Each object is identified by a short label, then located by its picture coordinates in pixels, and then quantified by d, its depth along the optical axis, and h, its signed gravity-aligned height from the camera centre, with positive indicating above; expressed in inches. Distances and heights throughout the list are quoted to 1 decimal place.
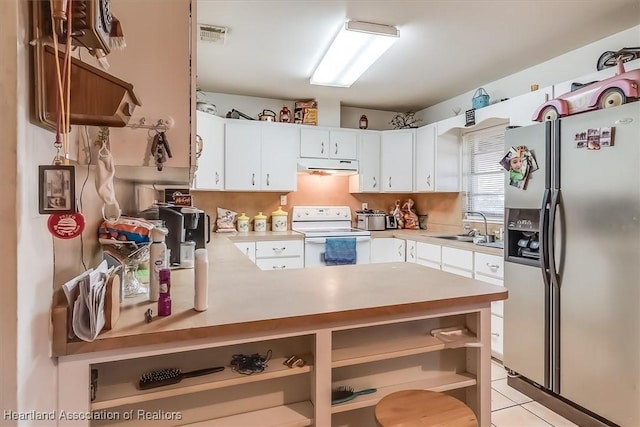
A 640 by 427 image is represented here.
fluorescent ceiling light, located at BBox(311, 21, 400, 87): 94.3 +47.7
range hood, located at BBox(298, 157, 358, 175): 159.2 +19.2
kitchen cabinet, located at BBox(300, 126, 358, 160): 158.9 +29.8
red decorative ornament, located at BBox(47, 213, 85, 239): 29.1 -1.4
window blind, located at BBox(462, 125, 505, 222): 142.6 +15.1
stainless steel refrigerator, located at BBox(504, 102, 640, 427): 72.9 -13.4
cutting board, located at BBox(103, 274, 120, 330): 37.2 -10.2
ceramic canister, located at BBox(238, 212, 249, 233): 157.2 -7.3
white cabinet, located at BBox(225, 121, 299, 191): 148.3 +22.4
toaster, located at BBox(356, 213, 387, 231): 169.8 -6.6
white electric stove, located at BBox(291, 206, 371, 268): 149.1 -10.5
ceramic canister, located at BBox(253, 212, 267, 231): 160.4 -6.6
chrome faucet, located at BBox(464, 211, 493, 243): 134.9 -8.2
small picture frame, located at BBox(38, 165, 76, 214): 28.0 +1.5
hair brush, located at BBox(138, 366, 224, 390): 41.1 -20.4
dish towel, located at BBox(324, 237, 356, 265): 148.3 -18.5
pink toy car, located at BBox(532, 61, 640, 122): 78.0 +26.6
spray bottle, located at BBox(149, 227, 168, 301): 46.5 -6.9
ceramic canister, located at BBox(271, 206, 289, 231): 164.1 -5.8
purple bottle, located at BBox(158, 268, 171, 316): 41.6 -10.5
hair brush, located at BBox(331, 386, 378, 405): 50.0 -27.3
